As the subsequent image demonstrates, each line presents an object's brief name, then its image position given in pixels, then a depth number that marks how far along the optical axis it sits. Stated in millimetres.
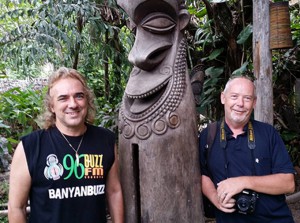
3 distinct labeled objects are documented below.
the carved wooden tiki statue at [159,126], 1723
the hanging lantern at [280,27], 2229
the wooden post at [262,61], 2314
